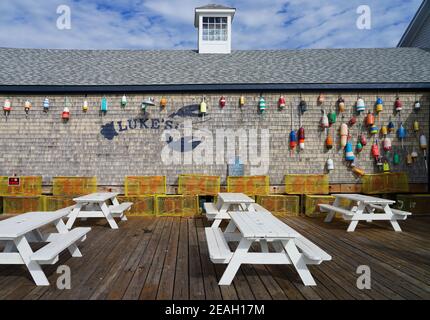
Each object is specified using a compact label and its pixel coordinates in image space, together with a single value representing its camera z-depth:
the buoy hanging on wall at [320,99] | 8.14
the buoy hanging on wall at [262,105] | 8.11
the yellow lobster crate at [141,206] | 7.47
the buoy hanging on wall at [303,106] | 8.20
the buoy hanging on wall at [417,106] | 8.09
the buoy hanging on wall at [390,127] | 8.12
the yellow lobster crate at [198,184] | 7.93
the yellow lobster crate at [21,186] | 7.79
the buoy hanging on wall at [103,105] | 8.02
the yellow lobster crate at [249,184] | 7.93
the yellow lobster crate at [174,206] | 7.44
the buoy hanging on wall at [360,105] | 8.04
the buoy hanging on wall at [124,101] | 8.05
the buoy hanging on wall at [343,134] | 8.06
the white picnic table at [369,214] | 5.56
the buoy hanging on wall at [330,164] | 8.10
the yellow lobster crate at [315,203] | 7.48
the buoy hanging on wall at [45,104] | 8.02
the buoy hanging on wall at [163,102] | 8.12
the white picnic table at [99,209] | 5.63
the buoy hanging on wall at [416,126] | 8.06
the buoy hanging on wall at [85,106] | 8.05
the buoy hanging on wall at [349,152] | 8.05
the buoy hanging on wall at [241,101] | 8.14
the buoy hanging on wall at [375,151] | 8.06
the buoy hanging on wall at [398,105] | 8.05
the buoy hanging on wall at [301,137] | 8.08
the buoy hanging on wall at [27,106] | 7.97
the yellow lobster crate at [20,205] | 7.54
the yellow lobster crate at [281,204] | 7.70
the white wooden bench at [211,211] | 5.52
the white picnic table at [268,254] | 3.00
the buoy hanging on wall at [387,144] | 8.05
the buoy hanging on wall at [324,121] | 8.05
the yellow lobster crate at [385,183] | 7.92
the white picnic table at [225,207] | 5.36
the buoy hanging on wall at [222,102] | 8.14
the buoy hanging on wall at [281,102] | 8.14
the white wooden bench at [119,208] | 5.96
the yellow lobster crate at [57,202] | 7.47
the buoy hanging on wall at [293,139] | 8.13
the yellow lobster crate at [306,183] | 8.05
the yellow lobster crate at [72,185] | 7.92
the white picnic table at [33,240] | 2.99
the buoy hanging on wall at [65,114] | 7.99
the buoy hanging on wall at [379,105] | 8.06
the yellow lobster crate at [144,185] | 7.97
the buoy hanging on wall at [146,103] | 7.96
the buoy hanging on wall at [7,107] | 7.89
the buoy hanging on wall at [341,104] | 8.09
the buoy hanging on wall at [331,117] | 8.09
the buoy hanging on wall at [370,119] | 8.02
